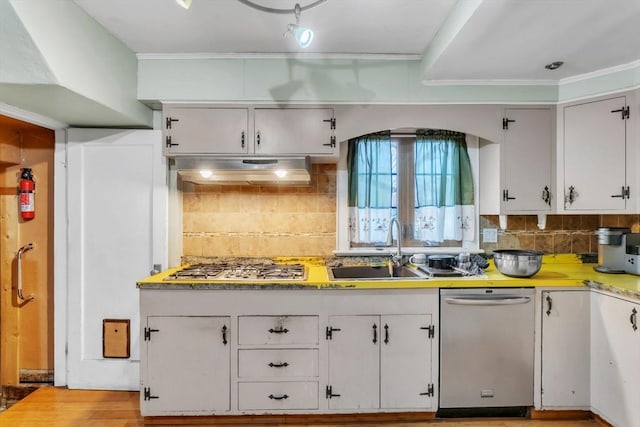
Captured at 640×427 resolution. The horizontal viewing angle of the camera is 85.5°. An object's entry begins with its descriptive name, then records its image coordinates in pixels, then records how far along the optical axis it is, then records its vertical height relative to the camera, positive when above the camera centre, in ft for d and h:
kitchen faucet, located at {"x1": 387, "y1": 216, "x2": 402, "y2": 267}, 8.66 -0.95
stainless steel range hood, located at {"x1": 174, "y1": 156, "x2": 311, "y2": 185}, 7.67 +1.01
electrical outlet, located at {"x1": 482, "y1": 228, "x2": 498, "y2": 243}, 9.34 -0.55
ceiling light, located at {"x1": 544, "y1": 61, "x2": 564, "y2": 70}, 7.28 +3.17
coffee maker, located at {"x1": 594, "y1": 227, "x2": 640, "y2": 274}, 7.91 -0.74
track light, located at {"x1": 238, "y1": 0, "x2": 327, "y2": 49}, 5.44 +2.88
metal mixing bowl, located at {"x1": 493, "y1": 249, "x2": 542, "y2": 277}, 7.30 -1.05
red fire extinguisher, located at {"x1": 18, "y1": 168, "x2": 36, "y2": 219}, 8.55 +0.44
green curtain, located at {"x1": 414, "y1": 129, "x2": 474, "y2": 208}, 9.21 +1.16
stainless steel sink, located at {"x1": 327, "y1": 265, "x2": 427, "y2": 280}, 8.37 -1.47
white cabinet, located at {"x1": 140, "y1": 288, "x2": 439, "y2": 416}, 7.04 -2.83
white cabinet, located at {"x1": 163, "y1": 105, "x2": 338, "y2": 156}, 7.97 +1.89
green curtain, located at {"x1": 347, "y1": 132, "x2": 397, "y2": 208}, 9.18 +1.14
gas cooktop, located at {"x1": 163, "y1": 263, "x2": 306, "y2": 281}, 7.29 -1.35
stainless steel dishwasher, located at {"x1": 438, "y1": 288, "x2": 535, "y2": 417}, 7.15 -2.78
